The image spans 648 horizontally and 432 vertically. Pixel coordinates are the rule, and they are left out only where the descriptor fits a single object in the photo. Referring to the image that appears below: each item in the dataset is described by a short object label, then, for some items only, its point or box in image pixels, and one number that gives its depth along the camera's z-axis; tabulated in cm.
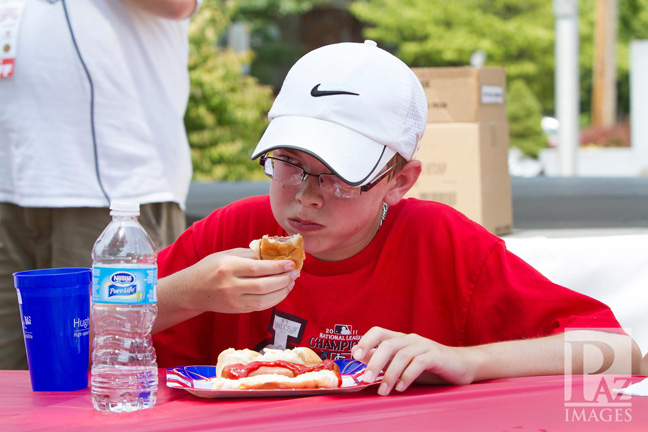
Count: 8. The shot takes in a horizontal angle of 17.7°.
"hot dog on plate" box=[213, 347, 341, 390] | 191
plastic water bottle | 188
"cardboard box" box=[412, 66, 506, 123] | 306
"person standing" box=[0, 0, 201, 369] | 251
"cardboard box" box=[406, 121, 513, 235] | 306
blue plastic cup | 192
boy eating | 198
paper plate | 190
